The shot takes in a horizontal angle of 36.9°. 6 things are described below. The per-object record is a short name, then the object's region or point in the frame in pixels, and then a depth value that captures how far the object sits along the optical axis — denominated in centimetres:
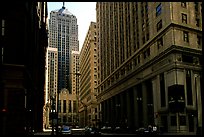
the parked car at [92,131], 5532
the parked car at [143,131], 5370
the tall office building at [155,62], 5997
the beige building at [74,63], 15751
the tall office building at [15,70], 3559
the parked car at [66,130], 5420
